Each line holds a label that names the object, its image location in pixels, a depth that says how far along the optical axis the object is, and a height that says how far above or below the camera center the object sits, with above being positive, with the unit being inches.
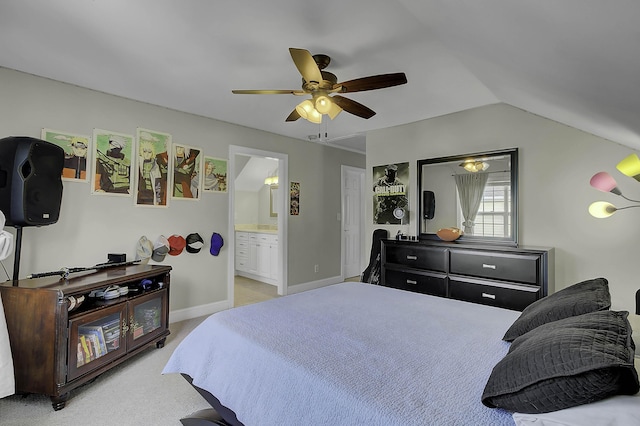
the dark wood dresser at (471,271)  106.1 -20.9
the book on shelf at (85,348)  84.9 -36.8
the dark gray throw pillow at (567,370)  29.8 -15.6
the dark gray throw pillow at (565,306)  49.1 -14.7
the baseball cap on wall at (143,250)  129.5 -14.6
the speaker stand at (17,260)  88.7 -13.1
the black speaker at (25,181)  86.6 +9.5
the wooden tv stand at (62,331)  79.2 -32.0
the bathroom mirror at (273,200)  260.7 +13.3
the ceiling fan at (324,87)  77.9 +35.7
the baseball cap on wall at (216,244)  153.6 -14.1
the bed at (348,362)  38.7 -22.9
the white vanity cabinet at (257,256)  209.9 -28.9
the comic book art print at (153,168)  132.1 +20.5
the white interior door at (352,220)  225.5 -2.9
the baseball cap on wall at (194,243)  145.4 -13.0
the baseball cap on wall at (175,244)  139.7 -13.2
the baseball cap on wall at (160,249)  134.6 -14.8
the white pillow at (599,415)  28.0 -18.3
